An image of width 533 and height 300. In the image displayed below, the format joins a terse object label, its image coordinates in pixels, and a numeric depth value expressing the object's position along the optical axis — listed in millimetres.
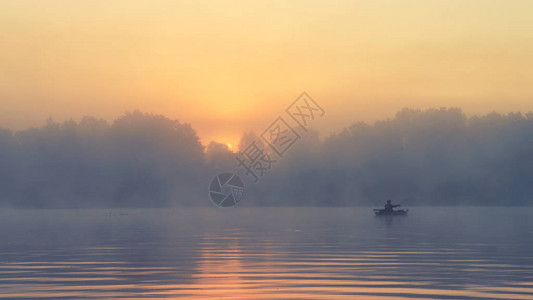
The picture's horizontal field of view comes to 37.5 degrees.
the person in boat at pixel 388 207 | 169162
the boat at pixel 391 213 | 168488
